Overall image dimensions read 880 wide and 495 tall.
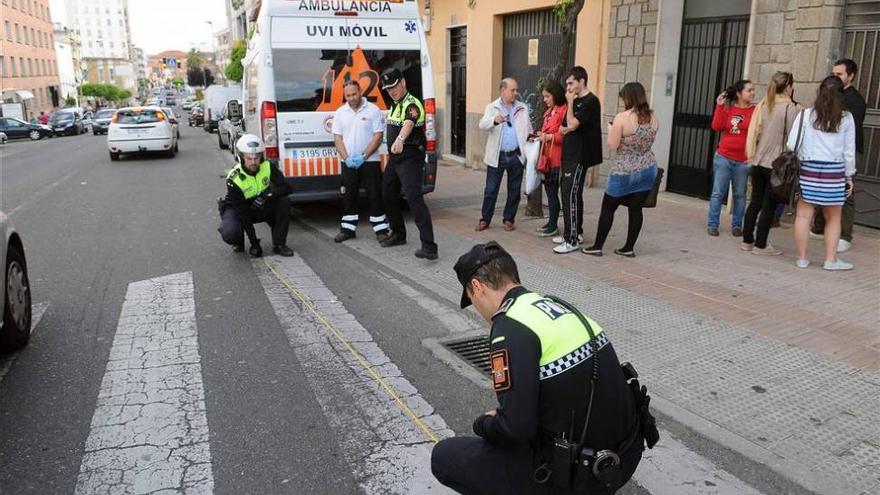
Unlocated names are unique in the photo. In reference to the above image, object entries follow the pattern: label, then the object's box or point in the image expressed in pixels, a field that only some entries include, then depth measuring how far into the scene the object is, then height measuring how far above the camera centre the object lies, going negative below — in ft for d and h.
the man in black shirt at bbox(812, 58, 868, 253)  21.59 -0.41
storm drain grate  14.84 -5.92
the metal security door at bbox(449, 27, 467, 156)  53.62 -0.24
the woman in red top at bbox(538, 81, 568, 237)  24.52 -1.77
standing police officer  23.12 -2.07
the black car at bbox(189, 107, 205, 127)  135.03 -6.86
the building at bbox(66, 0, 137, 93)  460.14 +32.32
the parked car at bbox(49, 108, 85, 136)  130.56 -7.71
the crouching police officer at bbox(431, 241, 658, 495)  6.88 -3.18
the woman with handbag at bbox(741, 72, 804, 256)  22.34 -1.93
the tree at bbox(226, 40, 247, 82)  147.02 +4.02
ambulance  26.84 +0.57
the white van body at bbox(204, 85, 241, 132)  104.42 -2.24
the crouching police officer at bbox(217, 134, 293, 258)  23.41 -3.98
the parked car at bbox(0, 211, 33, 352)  14.65 -4.59
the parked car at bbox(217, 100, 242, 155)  38.45 -3.91
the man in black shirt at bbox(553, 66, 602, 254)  22.66 -2.07
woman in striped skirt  19.48 -2.03
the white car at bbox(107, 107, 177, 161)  60.75 -4.43
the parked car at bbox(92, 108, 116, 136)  127.03 -7.75
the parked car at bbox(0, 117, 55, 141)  118.62 -8.29
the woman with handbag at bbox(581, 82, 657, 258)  21.31 -2.37
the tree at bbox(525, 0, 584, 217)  27.63 +2.34
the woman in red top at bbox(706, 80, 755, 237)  24.22 -2.20
